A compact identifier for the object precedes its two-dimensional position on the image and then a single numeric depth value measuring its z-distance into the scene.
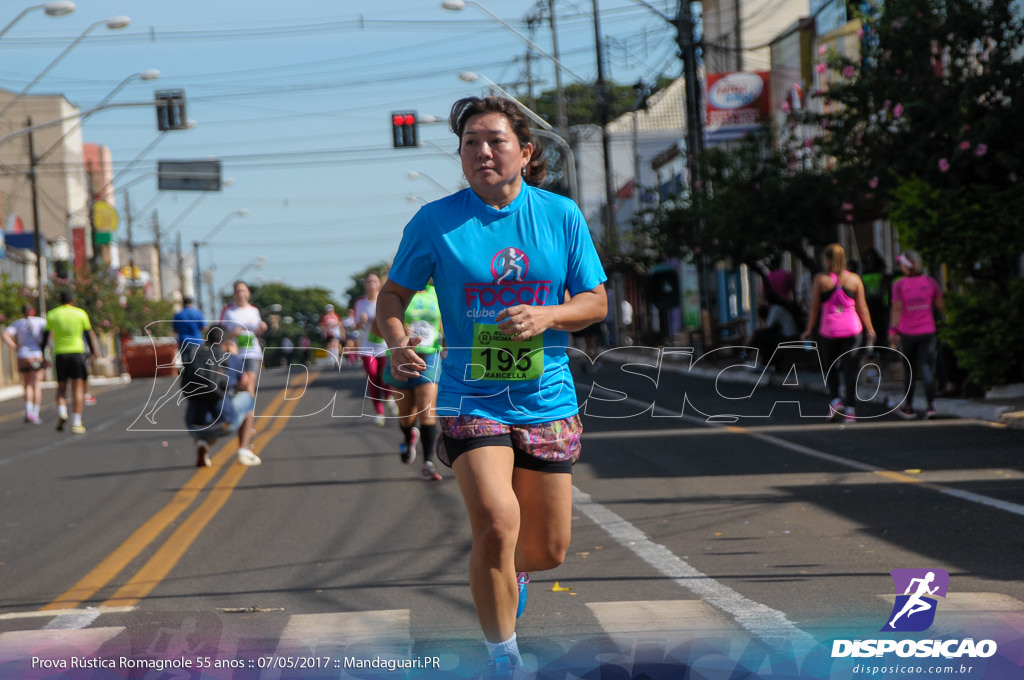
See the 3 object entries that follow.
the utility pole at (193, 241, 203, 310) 88.99
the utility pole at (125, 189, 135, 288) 66.56
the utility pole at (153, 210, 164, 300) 77.31
